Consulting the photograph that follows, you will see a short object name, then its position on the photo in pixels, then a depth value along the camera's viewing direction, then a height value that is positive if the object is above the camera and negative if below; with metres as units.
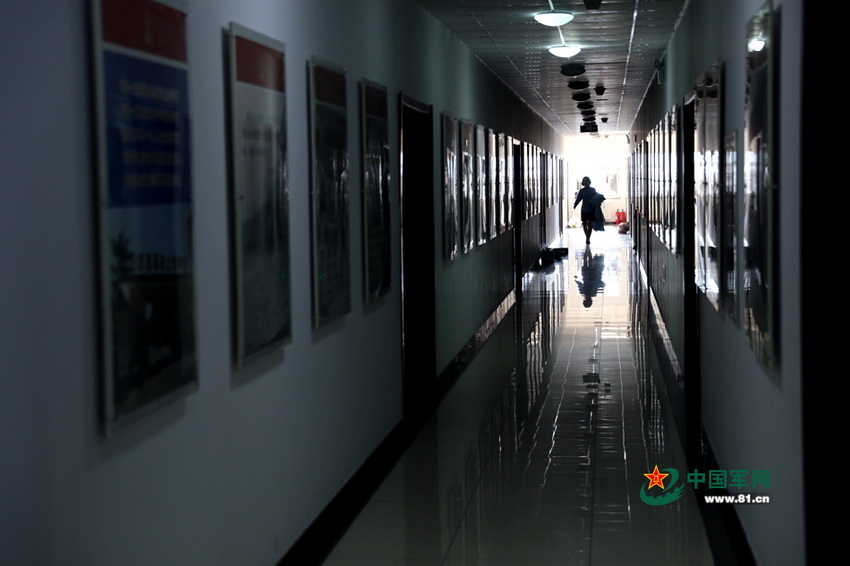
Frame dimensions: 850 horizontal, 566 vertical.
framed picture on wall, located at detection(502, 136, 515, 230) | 15.84 +0.44
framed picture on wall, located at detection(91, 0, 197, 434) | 2.95 +0.05
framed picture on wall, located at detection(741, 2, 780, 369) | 3.81 +0.06
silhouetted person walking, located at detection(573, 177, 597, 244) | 27.81 +0.15
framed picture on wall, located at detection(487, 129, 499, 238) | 13.57 +0.43
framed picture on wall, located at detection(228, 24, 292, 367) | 4.09 +0.11
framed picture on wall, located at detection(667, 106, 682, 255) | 9.35 +0.23
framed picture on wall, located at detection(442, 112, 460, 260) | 9.77 +0.22
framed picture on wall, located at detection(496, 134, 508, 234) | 14.62 +0.45
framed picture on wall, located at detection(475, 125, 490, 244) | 12.36 +0.36
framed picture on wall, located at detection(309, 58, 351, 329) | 5.21 +0.13
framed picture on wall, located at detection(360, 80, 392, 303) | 6.34 +0.16
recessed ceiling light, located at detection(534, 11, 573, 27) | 8.83 +1.62
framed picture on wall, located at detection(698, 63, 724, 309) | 5.91 +0.18
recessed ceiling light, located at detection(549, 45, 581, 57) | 11.27 +1.72
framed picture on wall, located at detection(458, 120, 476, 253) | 10.87 +0.29
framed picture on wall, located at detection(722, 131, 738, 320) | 5.19 -0.07
